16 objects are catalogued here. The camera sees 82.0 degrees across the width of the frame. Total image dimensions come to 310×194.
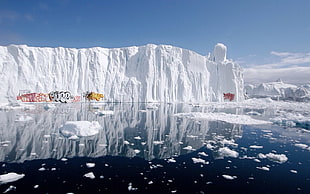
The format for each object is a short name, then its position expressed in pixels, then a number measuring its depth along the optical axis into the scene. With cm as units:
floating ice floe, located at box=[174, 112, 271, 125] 1418
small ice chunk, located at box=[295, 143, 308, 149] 800
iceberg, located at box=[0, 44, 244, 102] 3036
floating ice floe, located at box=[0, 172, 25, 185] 446
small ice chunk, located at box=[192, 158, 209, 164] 607
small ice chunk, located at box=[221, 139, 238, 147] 815
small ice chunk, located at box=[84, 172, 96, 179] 481
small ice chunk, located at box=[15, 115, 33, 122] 1252
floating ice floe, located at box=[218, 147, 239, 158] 678
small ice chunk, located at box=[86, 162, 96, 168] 554
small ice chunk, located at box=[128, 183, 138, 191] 425
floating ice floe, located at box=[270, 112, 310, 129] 1369
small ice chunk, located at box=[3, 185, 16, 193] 402
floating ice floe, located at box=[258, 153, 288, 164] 636
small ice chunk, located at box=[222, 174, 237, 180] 495
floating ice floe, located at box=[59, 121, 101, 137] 905
